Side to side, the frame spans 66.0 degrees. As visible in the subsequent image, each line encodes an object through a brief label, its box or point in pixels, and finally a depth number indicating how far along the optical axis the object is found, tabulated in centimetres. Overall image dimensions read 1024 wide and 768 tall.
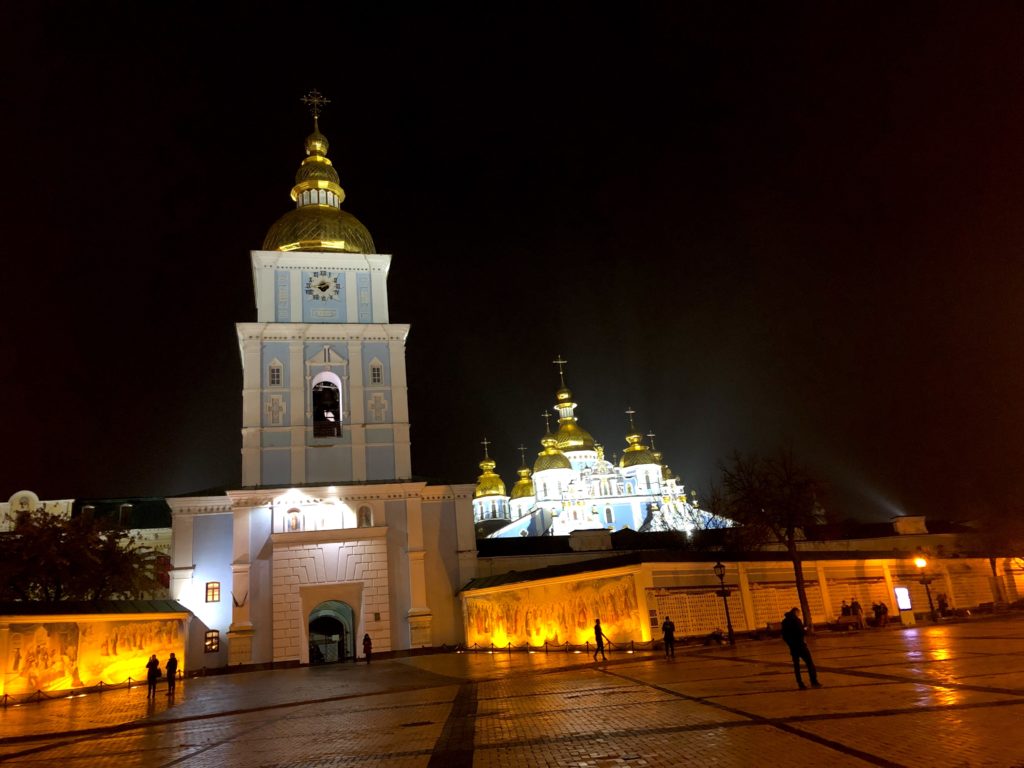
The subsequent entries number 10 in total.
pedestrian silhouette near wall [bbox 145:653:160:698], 2101
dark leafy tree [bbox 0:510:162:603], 2836
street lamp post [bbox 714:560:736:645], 2410
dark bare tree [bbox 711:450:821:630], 3288
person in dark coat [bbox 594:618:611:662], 2230
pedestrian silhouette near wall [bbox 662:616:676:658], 2058
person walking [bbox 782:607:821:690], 1223
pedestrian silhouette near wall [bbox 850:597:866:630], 2919
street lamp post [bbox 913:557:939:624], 3299
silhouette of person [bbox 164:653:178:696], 2157
